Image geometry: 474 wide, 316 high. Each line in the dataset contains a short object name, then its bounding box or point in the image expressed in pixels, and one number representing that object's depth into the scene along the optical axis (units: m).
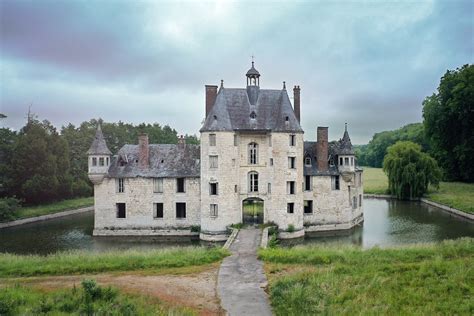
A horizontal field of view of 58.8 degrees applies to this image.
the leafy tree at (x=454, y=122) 54.88
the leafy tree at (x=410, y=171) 48.09
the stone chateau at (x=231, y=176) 29.77
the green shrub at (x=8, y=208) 35.12
